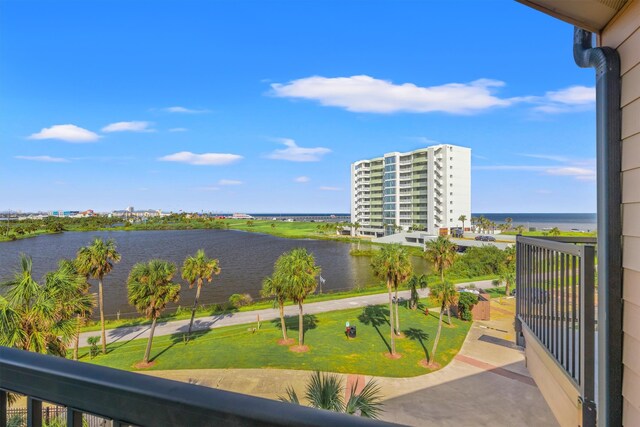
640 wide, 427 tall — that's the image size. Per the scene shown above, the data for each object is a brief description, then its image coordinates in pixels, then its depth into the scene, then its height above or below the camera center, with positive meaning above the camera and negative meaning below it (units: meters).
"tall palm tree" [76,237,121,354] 16.42 -1.78
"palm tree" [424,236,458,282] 20.12 -1.80
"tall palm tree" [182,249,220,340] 18.34 -2.45
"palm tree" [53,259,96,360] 9.30 -2.11
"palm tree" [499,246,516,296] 26.45 -3.90
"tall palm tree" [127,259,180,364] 14.47 -2.76
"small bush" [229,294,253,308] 24.17 -5.46
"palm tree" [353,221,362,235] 75.81 -1.23
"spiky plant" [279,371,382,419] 7.16 -3.54
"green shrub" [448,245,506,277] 35.62 -4.24
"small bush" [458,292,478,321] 20.08 -4.53
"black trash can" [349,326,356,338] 17.00 -5.18
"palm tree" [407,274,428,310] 22.84 -4.38
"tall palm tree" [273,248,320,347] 16.02 -2.44
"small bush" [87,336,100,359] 15.16 -5.36
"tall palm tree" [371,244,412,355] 16.08 -1.99
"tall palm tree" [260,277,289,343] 16.28 -3.18
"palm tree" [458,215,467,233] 60.69 +0.45
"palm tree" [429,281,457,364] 15.72 -3.18
